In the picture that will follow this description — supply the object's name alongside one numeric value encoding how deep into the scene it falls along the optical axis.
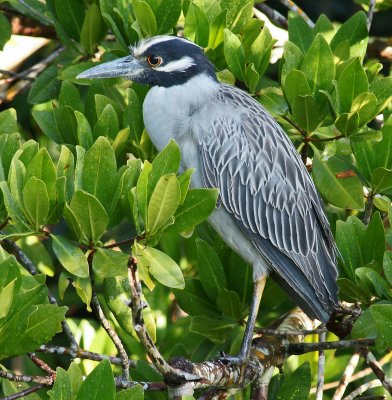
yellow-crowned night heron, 7.23
